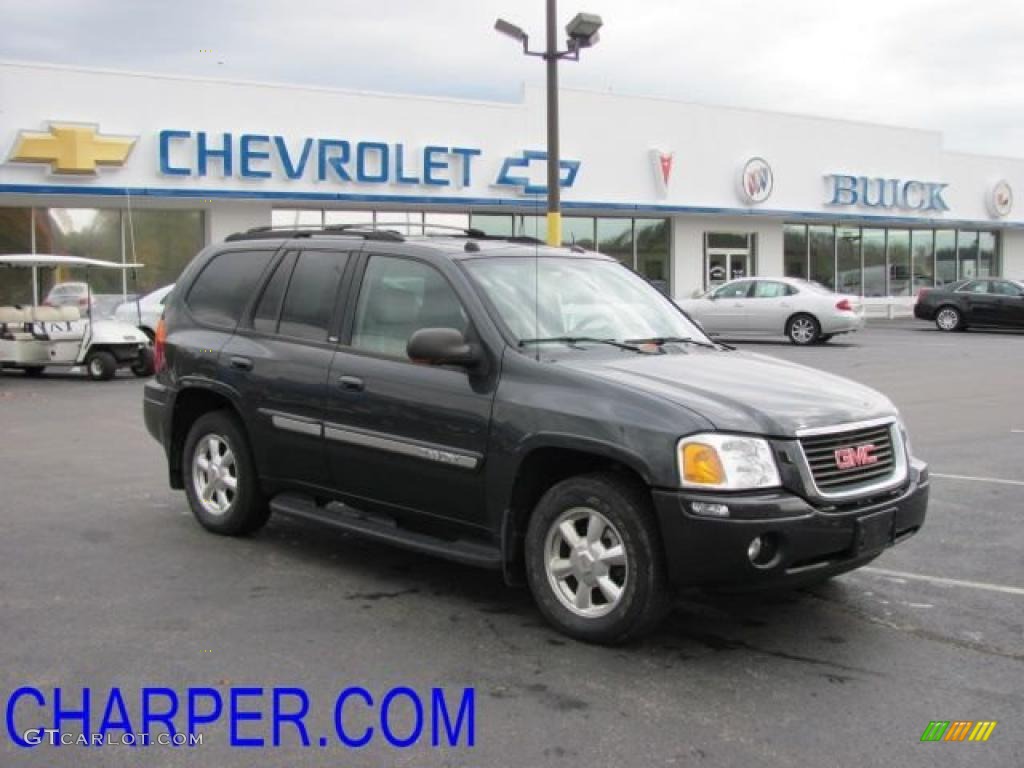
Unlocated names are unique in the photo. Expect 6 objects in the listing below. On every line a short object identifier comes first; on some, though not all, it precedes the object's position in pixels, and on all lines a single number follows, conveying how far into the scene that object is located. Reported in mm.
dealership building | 21828
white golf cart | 16453
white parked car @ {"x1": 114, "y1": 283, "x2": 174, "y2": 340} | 18938
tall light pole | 17306
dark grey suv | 4383
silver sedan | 23078
